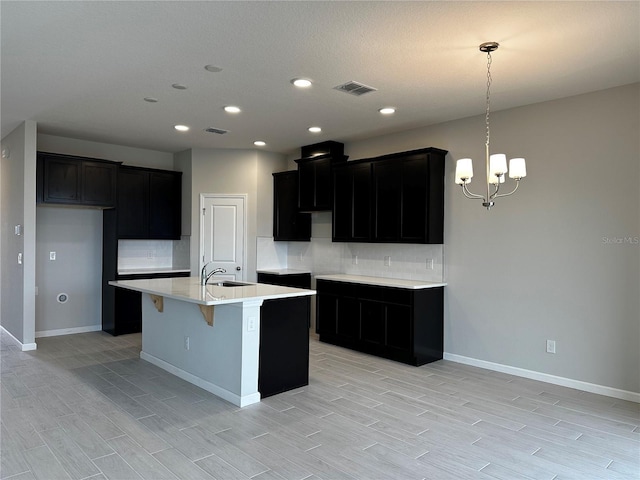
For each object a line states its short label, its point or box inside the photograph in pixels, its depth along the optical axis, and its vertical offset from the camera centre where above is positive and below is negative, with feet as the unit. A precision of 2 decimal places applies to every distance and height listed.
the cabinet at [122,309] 20.58 -3.18
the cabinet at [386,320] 16.22 -3.00
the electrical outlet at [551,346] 14.37 -3.33
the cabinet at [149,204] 21.81 +1.97
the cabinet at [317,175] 20.88 +3.31
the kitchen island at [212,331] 12.33 -2.80
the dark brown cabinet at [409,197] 16.76 +1.83
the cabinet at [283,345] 12.91 -3.13
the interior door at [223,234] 23.29 +0.43
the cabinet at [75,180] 18.92 +2.72
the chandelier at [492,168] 10.39 +1.86
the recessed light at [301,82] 12.89 +4.77
